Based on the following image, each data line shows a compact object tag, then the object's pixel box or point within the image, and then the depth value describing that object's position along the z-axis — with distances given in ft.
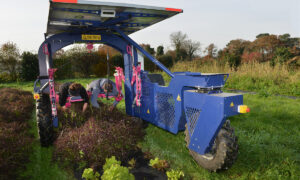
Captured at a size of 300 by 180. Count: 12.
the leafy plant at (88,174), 7.79
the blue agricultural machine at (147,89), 7.43
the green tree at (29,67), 58.03
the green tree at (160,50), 113.44
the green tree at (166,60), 80.84
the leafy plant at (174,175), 7.68
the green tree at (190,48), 121.74
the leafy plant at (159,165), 8.82
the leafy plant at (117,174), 7.11
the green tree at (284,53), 66.36
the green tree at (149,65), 61.90
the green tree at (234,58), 66.23
